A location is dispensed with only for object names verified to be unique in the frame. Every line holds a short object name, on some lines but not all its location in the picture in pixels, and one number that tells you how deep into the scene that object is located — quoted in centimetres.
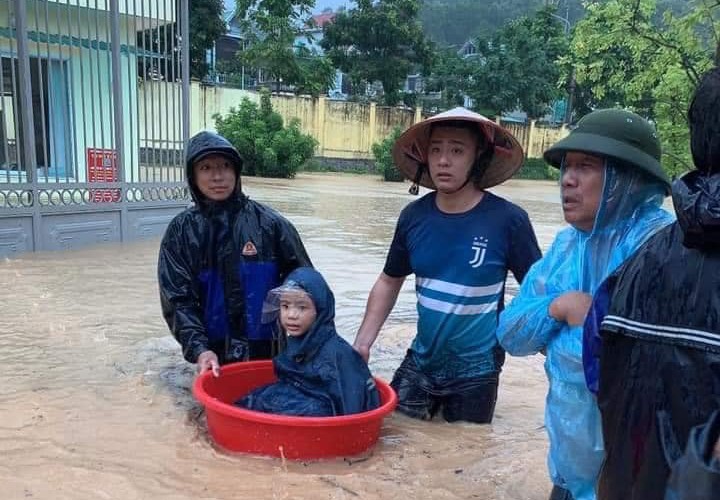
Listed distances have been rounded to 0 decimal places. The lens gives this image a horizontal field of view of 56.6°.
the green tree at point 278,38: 2756
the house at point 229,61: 3269
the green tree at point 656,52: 741
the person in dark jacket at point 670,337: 124
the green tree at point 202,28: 2931
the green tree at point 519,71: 3416
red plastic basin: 293
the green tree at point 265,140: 2398
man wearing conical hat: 334
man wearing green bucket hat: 211
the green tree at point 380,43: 3341
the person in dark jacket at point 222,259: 361
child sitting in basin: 313
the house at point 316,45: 2903
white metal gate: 801
